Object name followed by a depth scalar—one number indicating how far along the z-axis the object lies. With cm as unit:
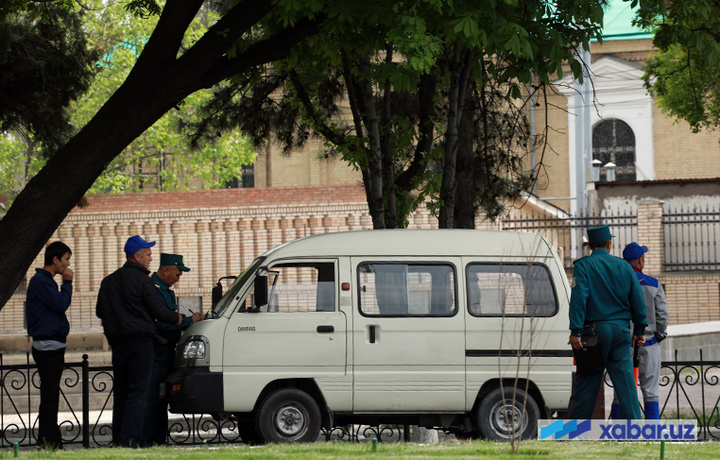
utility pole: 5797
